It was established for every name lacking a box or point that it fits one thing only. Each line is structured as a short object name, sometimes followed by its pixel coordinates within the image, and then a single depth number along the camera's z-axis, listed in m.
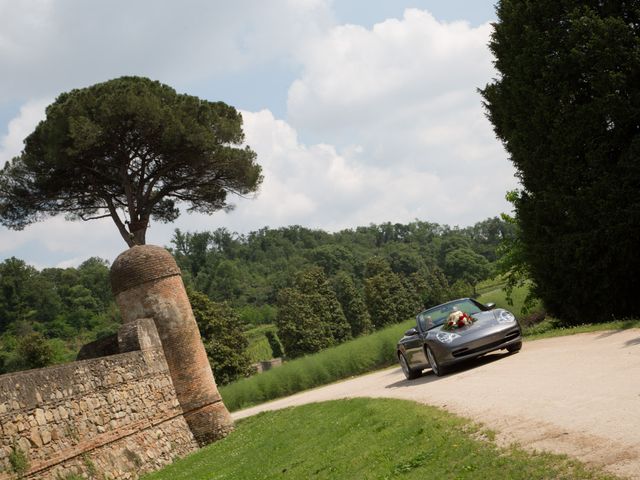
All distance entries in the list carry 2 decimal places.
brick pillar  17.06
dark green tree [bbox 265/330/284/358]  71.56
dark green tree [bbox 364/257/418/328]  65.94
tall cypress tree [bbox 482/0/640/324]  13.95
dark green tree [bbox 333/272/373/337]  67.44
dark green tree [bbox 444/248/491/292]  104.56
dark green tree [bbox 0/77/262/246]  22.84
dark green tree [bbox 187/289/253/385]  44.56
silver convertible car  12.33
